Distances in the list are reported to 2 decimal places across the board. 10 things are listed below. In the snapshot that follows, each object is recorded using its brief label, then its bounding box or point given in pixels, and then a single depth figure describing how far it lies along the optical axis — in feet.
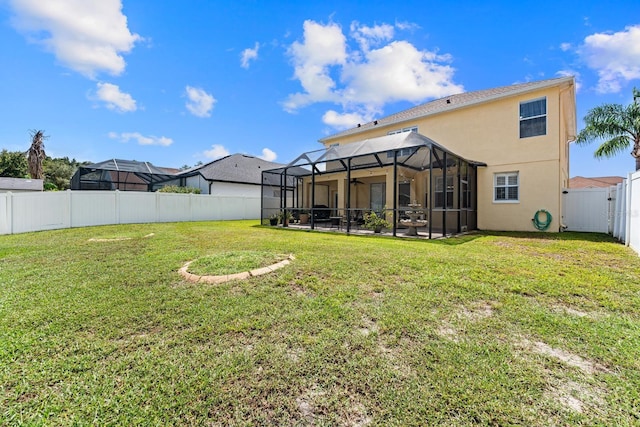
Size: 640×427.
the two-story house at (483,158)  34.81
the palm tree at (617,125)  42.65
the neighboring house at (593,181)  101.55
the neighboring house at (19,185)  82.64
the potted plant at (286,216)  43.62
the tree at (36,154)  85.92
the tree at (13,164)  104.87
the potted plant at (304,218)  47.22
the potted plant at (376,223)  34.86
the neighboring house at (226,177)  70.33
